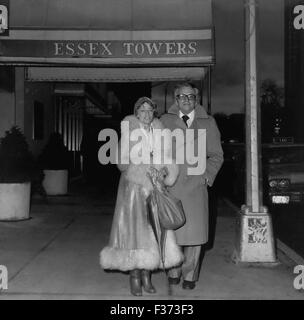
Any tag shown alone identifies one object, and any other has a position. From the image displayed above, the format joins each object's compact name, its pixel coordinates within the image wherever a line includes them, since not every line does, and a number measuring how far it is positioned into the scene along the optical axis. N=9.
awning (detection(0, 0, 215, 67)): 8.96
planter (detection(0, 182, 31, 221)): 8.88
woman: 4.66
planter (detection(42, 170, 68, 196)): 13.30
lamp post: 5.93
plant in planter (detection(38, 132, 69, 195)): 13.30
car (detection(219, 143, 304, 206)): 9.71
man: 4.90
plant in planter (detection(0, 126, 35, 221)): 8.89
